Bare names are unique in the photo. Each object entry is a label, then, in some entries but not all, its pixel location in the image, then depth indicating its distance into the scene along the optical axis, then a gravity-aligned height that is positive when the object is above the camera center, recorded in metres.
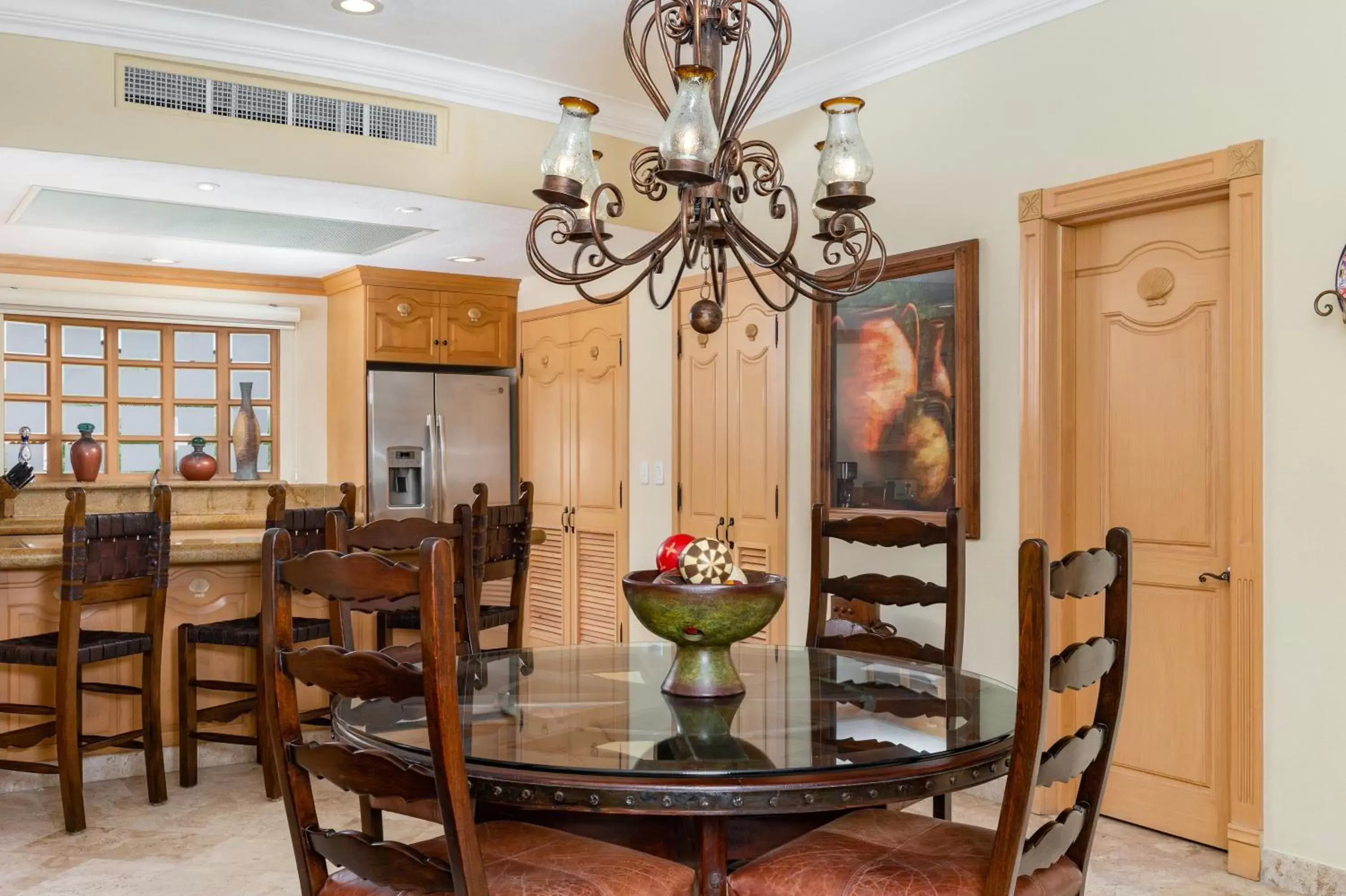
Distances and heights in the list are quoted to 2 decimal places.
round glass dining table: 1.52 -0.46
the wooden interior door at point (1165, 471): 3.10 -0.06
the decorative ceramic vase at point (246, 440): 6.61 +0.09
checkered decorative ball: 1.93 -0.20
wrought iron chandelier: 2.28 +0.60
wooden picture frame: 3.59 +0.24
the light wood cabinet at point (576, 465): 5.70 -0.06
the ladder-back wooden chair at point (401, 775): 1.41 -0.45
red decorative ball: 1.99 -0.18
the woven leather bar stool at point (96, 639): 3.21 -0.59
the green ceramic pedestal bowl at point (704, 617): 1.85 -0.28
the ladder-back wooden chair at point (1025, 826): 1.46 -0.57
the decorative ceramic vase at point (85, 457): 6.09 -0.01
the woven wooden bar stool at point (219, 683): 3.59 -0.78
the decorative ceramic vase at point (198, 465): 6.41 -0.06
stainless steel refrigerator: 6.28 +0.09
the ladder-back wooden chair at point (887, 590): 2.53 -0.33
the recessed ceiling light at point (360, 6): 3.54 +1.49
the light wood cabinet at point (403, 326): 6.33 +0.77
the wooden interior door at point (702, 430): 4.74 +0.11
